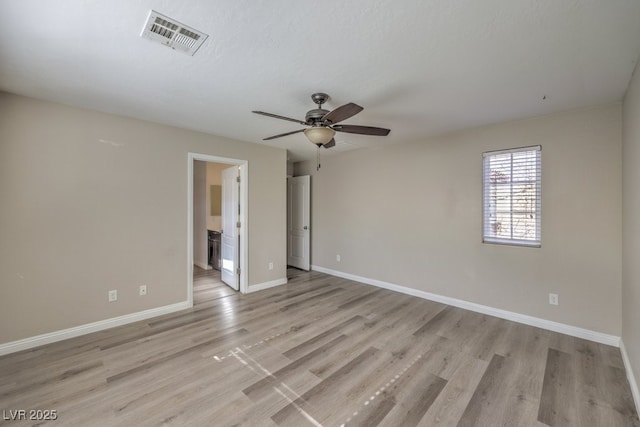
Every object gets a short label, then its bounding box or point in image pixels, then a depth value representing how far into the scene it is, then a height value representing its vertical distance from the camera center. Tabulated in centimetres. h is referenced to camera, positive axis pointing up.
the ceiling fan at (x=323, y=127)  238 +80
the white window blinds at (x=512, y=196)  317 +18
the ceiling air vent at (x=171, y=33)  158 +113
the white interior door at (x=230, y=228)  445 -32
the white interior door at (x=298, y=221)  583 -25
